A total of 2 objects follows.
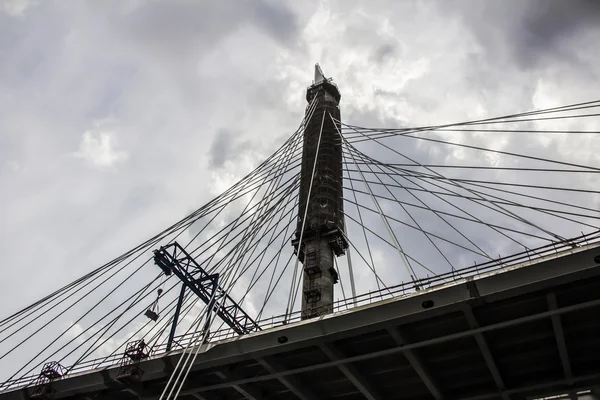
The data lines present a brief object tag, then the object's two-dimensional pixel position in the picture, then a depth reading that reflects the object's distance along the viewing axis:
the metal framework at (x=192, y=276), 34.19
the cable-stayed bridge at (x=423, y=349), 18.83
